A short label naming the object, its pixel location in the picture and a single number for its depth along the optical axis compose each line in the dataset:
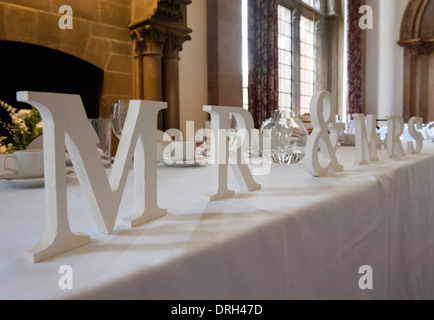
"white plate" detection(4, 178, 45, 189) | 0.83
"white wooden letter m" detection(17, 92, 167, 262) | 0.42
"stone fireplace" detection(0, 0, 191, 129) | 2.95
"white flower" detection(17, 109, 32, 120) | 0.91
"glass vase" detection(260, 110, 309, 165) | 1.26
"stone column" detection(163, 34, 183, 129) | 3.84
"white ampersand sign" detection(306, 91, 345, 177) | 0.94
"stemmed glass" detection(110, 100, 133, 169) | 1.01
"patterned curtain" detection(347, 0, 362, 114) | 7.62
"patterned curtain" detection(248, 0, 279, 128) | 5.21
